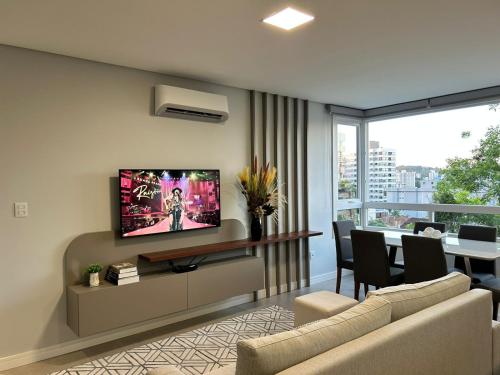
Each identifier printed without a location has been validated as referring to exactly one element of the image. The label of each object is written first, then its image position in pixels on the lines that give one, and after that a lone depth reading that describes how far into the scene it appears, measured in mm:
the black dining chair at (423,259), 3258
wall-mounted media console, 3057
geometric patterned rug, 2918
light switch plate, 2988
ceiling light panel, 2385
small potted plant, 3143
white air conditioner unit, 3557
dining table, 3262
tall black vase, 4254
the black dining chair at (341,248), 4465
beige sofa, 1378
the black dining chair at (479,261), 3625
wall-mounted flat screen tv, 3379
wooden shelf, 3479
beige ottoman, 2717
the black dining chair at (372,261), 3723
